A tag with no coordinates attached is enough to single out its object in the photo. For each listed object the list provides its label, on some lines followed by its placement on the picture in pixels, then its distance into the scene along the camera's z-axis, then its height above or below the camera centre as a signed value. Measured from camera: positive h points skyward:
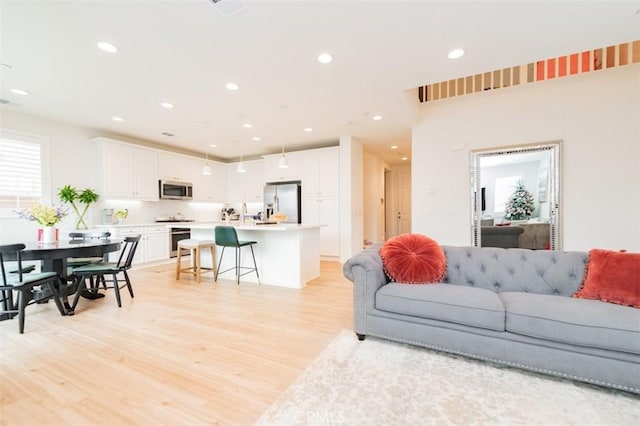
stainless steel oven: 5.73 -0.54
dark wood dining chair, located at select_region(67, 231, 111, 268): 3.48 -0.34
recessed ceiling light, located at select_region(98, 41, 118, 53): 2.43 +1.57
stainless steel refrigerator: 6.14 +0.27
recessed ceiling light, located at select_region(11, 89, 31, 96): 3.38 +1.60
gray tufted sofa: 1.58 -0.73
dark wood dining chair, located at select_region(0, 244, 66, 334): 2.42 -0.67
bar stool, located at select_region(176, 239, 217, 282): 4.09 -0.64
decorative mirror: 3.84 +0.18
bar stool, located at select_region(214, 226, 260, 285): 3.73 -0.39
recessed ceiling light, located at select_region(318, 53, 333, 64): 2.64 +1.56
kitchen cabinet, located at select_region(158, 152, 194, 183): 5.88 +1.06
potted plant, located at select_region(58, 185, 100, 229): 4.46 +0.28
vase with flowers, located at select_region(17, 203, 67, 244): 2.98 -0.03
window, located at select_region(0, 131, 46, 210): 3.97 +0.71
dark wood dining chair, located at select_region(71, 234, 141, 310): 2.99 -0.66
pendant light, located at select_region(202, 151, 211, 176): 4.70 +0.75
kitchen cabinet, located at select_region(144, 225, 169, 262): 5.18 -0.62
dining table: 2.60 -0.40
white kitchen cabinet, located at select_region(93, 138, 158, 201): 4.94 +0.85
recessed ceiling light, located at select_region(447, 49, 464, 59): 2.61 +1.57
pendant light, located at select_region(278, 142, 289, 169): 4.41 +0.82
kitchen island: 3.88 -0.67
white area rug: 1.42 -1.13
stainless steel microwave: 5.83 +0.52
